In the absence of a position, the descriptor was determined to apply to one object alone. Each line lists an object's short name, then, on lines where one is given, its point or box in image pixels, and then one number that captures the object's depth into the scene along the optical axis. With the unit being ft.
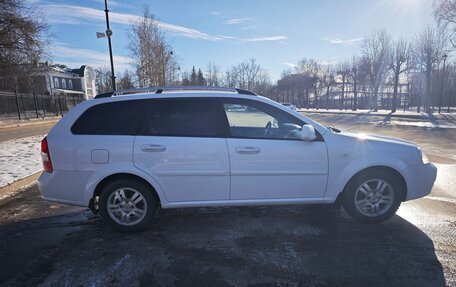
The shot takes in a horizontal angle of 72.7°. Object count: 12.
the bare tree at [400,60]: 112.68
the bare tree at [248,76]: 245.45
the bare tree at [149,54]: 78.23
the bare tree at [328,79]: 196.09
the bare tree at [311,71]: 214.48
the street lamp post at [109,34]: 51.18
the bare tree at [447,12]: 82.55
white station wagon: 12.92
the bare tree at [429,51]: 102.47
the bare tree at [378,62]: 120.91
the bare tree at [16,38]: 64.34
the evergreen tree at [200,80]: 226.13
